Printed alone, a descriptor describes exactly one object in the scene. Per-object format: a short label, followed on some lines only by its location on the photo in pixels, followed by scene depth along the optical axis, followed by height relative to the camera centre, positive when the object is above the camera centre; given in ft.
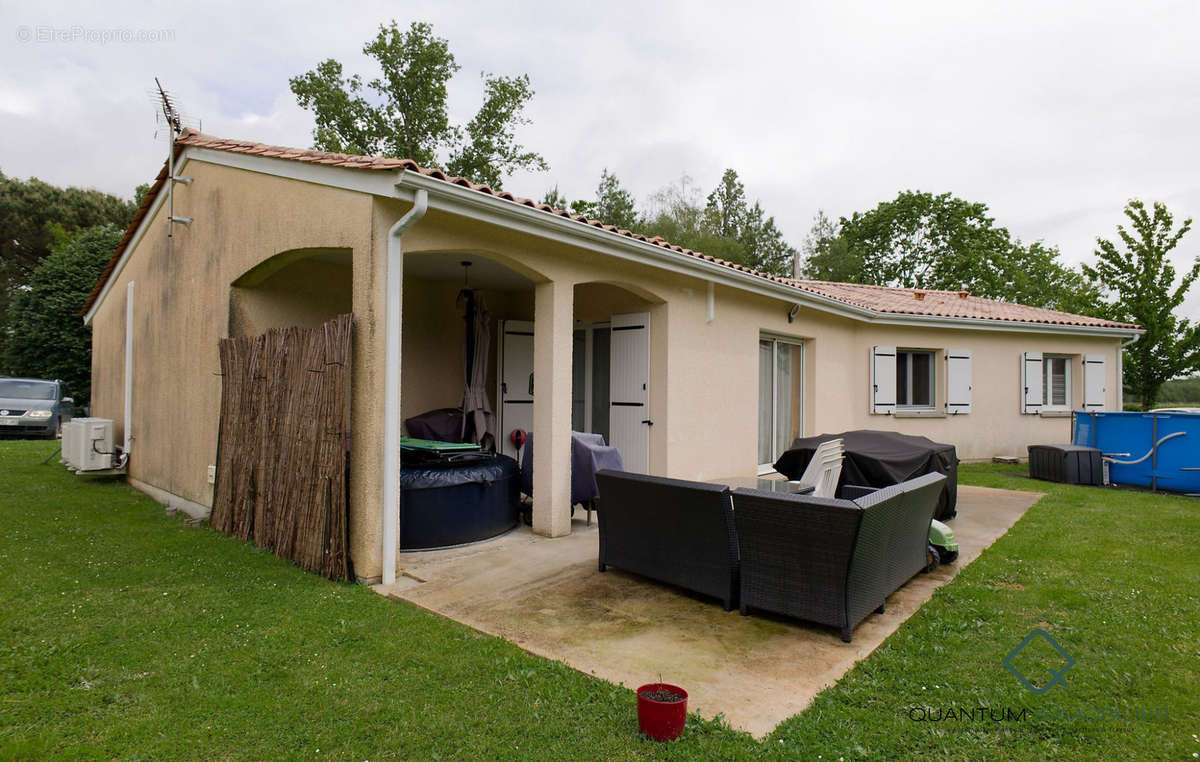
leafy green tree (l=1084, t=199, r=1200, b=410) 43.04 +7.43
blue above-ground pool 26.61 -2.14
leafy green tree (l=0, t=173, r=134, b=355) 78.84 +21.47
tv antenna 21.70 +9.04
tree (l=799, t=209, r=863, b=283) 93.50 +21.04
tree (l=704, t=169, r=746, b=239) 99.30 +29.74
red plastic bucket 7.51 -3.87
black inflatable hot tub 16.05 -2.87
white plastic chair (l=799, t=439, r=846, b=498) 15.92 -1.96
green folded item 17.21 -1.52
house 13.91 +2.37
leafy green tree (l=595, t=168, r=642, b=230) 89.92 +27.01
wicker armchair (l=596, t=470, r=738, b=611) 11.95 -2.82
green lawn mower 14.97 -3.60
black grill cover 16.79 -1.78
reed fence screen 13.88 -1.38
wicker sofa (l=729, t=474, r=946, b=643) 10.44 -2.73
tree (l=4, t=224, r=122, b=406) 61.00 +6.08
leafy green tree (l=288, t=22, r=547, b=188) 70.69 +32.17
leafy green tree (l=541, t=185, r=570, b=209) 84.07 +26.14
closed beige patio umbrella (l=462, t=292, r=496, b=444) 23.08 +0.70
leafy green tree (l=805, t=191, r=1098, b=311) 88.79 +20.68
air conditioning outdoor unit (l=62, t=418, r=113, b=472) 26.84 -2.43
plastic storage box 29.25 -3.13
